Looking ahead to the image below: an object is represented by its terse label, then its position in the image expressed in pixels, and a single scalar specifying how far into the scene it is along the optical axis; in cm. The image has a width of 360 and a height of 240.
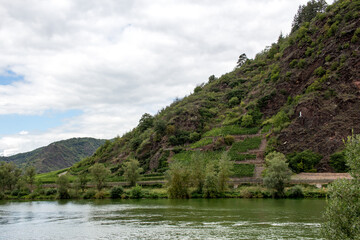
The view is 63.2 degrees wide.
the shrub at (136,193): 7313
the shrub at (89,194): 7706
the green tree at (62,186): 7825
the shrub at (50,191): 8304
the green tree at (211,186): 6469
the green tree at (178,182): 6662
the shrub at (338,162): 6931
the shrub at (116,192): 7462
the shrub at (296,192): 5934
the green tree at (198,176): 6800
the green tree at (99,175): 8019
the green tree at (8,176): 8731
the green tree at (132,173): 8369
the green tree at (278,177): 5953
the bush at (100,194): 7556
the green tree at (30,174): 8994
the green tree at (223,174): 6581
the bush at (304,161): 7375
